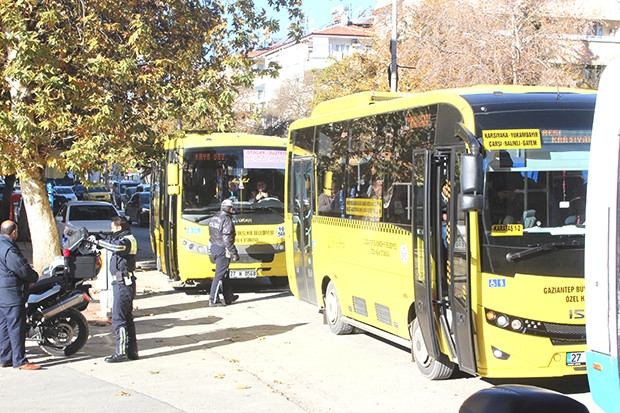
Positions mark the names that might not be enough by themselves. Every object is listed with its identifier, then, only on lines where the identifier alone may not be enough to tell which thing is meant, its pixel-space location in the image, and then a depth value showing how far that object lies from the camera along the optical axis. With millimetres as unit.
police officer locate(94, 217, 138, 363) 10820
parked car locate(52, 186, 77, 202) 53228
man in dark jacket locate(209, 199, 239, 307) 16203
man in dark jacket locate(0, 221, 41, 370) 10234
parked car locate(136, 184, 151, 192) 52662
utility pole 27484
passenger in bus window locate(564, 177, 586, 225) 8523
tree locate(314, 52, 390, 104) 42188
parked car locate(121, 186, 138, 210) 53781
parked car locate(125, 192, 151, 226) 43094
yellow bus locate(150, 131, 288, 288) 17812
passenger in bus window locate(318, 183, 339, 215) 12484
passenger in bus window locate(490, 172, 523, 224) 8469
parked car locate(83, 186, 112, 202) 52519
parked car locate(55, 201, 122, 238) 25828
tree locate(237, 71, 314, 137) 59322
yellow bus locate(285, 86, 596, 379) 8414
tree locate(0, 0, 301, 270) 17453
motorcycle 11008
